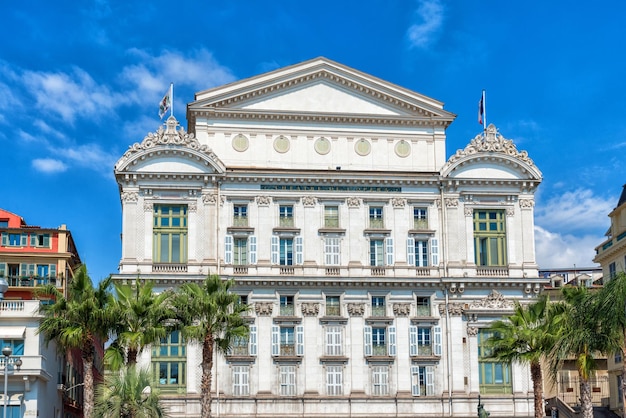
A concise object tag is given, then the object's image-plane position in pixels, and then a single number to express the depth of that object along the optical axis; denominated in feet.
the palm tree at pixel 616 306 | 170.19
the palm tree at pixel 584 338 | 179.83
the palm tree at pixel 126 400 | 184.14
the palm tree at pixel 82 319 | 197.67
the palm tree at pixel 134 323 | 199.31
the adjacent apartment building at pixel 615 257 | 291.17
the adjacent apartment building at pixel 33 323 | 214.90
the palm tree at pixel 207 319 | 202.49
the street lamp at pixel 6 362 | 179.25
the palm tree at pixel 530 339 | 208.85
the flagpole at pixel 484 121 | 276.84
